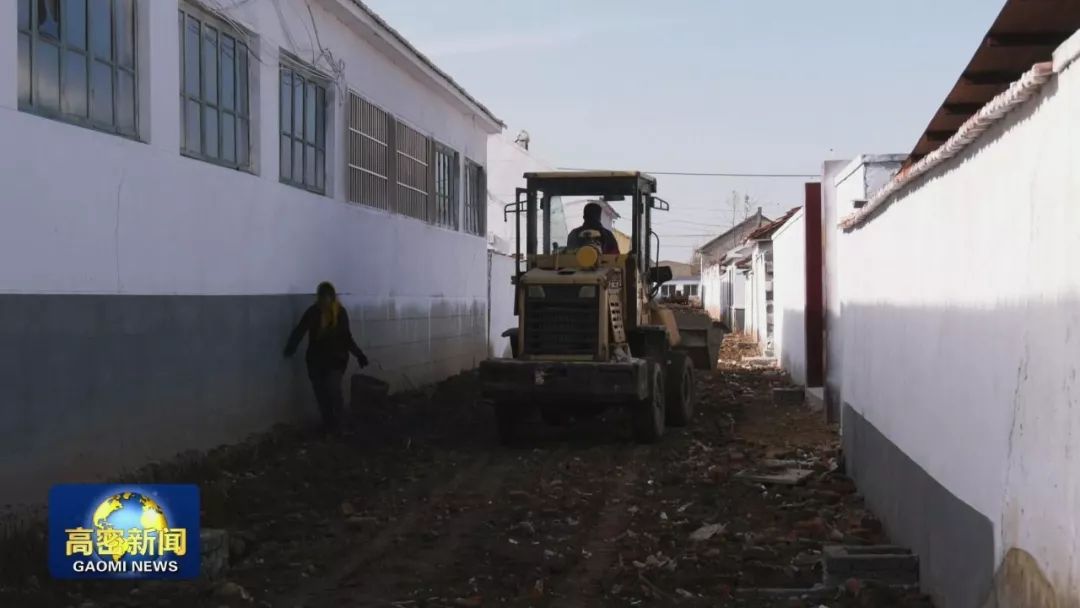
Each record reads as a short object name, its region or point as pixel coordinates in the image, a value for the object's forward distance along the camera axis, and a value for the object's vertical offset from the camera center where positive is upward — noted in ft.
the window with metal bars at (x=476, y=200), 74.43 +7.74
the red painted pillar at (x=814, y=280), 49.44 +1.57
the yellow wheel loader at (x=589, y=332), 41.11 -0.49
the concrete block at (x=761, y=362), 82.53 -3.17
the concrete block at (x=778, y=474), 34.12 -4.68
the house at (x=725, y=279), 143.33 +5.86
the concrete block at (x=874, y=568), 21.86 -4.67
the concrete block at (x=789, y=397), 56.18 -3.80
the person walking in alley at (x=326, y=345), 42.29 -0.84
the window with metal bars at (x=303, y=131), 44.14 +7.44
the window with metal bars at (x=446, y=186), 67.15 +7.81
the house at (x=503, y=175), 126.82 +17.05
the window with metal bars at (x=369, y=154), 51.85 +7.64
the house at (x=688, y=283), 275.18 +9.01
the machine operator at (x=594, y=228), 45.59 +3.36
